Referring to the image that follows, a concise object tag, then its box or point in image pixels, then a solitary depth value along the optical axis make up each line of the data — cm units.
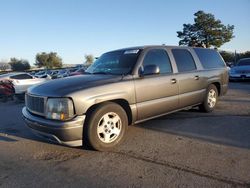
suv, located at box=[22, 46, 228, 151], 295
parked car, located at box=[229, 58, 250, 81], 1123
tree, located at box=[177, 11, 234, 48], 4444
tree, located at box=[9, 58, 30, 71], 6268
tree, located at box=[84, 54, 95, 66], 8382
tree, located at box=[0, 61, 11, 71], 6913
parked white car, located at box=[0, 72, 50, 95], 1008
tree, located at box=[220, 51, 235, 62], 3154
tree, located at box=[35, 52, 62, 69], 6825
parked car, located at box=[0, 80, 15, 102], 929
